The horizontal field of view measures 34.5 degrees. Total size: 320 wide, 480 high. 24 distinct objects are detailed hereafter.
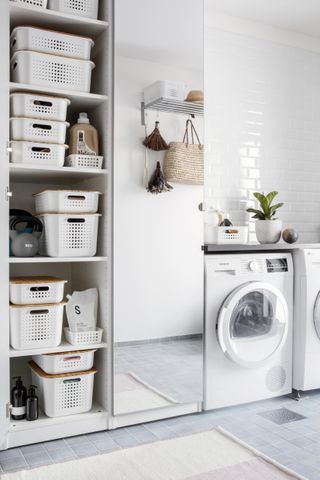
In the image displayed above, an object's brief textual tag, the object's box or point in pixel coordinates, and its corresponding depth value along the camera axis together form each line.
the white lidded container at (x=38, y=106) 2.71
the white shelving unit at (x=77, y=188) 2.43
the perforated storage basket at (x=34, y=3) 2.67
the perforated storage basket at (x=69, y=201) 2.80
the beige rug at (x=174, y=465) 2.35
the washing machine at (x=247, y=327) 3.17
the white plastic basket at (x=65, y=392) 2.80
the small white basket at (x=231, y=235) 3.33
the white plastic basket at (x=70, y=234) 2.79
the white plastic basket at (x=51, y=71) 2.71
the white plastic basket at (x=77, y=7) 2.78
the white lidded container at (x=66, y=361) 2.81
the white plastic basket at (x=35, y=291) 2.72
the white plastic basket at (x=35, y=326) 2.70
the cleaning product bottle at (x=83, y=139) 2.90
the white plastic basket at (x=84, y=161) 2.87
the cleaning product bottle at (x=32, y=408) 2.75
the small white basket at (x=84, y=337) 2.86
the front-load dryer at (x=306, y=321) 3.46
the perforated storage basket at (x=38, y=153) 2.71
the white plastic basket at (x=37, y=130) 2.72
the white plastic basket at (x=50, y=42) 2.72
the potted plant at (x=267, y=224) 3.69
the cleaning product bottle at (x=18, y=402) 2.77
